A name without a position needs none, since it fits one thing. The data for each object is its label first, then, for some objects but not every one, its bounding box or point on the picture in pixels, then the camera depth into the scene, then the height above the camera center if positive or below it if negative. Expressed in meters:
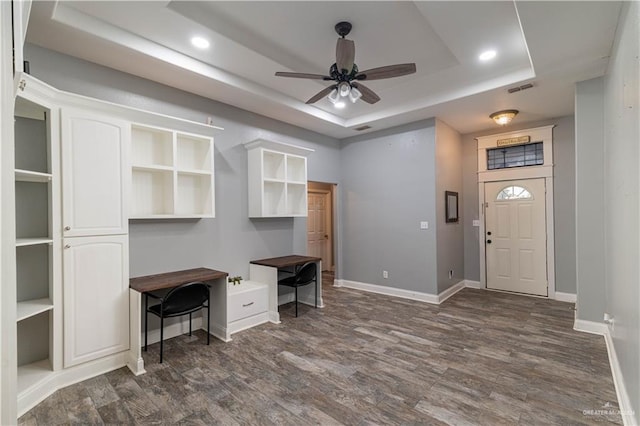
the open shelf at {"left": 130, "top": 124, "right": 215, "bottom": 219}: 3.30 +0.47
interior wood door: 7.41 -0.32
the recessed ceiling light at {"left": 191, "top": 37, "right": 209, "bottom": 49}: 2.90 +1.66
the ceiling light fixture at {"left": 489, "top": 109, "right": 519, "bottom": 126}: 4.48 +1.40
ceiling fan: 2.61 +1.27
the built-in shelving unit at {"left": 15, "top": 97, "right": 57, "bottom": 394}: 2.47 -0.17
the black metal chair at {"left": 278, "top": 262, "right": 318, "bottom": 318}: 4.20 -0.90
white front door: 5.11 -0.45
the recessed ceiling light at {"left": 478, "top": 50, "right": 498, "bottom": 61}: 3.20 +1.65
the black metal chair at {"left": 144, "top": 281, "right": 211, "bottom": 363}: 2.91 -0.85
